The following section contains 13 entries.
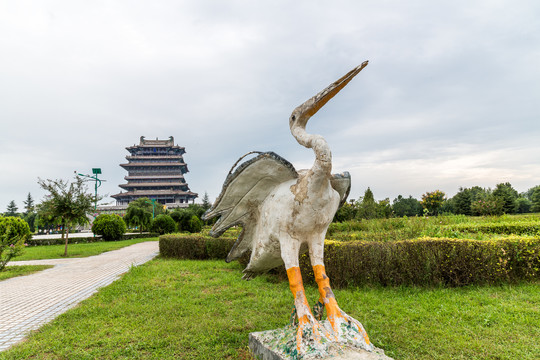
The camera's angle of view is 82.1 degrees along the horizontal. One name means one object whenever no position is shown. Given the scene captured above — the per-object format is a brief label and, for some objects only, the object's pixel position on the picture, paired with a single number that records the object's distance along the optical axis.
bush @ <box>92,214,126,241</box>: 21.41
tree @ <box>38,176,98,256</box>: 13.06
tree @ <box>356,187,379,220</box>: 14.72
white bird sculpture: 2.35
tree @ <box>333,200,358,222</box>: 15.43
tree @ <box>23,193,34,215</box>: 53.93
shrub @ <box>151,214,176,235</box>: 22.14
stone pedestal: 2.23
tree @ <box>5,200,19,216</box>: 48.81
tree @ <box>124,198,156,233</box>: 23.69
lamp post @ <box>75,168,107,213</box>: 29.62
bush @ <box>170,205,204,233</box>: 22.62
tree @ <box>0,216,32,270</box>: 9.47
